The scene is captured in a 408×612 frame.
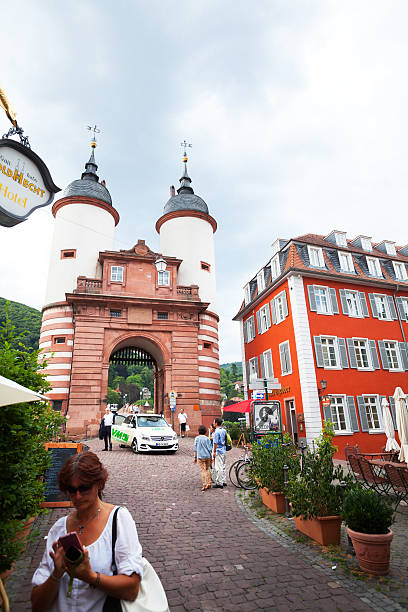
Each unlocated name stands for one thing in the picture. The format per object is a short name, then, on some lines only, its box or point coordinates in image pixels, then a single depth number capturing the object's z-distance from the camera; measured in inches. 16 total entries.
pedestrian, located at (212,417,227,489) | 385.7
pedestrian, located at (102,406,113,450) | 620.0
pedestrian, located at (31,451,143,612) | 80.2
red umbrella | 716.6
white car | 599.2
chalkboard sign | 298.7
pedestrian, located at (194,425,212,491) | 375.9
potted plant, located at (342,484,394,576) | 182.2
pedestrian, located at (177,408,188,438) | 892.0
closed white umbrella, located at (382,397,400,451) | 545.6
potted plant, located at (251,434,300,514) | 294.4
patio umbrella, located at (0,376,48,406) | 130.7
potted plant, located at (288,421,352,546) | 222.1
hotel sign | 198.7
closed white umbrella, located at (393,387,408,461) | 431.5
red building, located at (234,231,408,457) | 754.8
